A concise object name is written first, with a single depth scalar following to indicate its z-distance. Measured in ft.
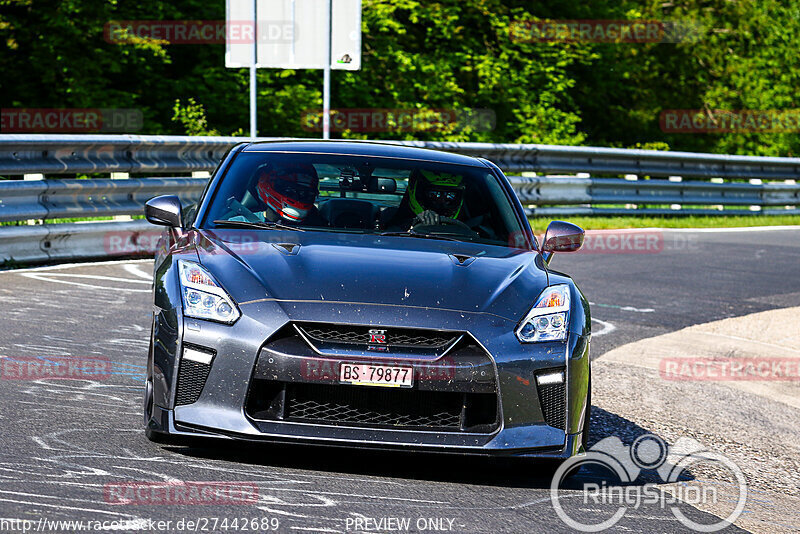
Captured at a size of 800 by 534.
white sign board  125.70
